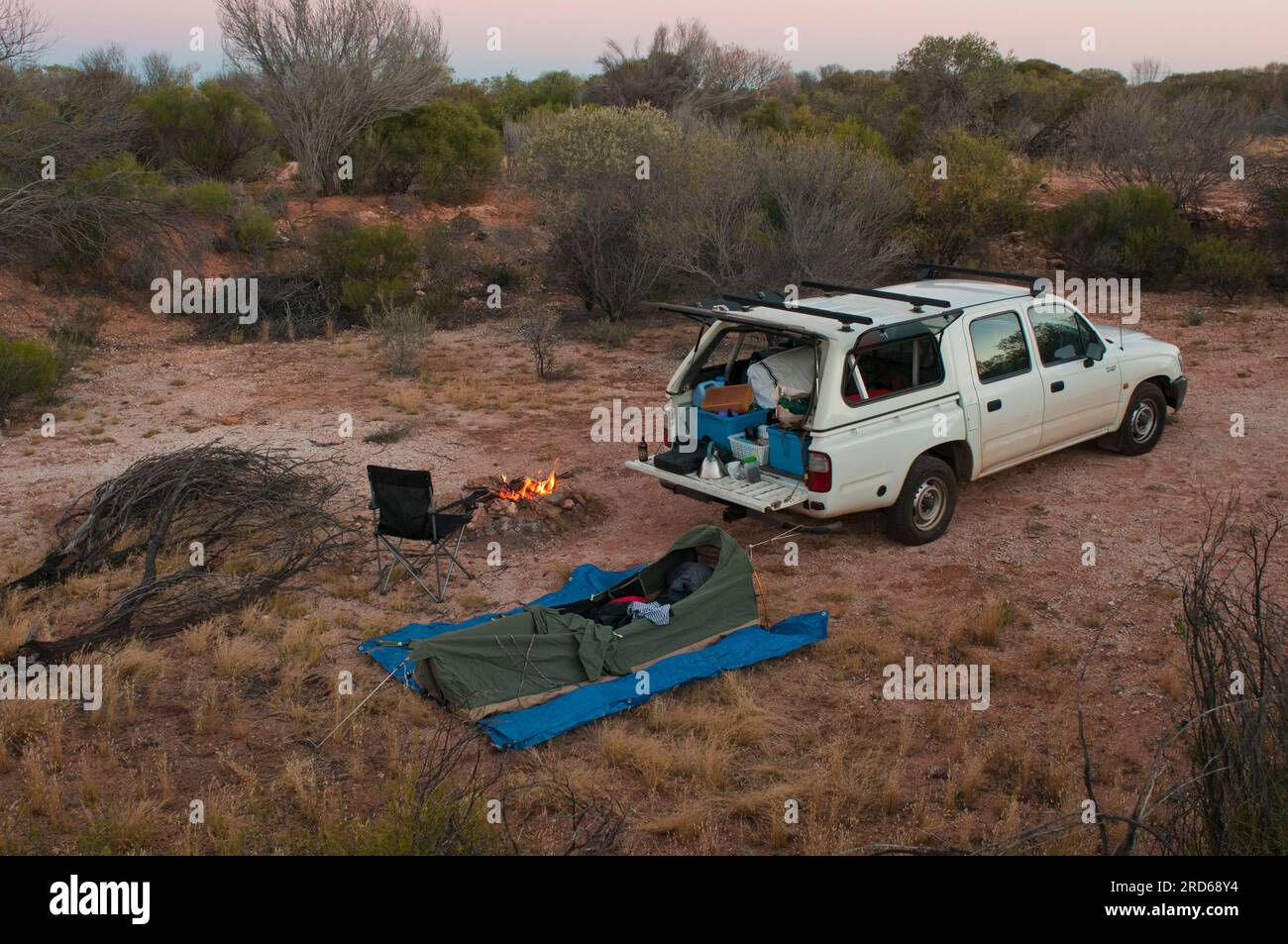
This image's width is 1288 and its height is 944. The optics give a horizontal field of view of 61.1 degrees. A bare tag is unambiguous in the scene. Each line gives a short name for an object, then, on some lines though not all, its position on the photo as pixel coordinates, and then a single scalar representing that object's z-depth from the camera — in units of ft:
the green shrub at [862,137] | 67.90
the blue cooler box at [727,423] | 27.58
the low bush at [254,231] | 65.05
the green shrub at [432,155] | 81.97
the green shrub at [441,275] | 59.82
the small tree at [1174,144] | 68.64
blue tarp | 18.86
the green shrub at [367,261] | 58.80
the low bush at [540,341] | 47.06
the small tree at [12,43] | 57.72
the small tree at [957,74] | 95.35
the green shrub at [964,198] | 61.46
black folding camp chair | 24.73
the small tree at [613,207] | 58.23
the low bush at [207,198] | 64.85
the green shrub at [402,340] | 47.57
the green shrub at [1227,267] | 57.57
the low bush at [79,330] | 50.08
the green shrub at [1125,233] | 61.46
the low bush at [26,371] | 40.68
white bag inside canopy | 27.55
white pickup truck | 25.16
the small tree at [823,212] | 51.06
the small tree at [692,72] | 110.11
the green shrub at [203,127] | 79.10
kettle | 26.99
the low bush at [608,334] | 53.98
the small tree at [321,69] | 79.92
